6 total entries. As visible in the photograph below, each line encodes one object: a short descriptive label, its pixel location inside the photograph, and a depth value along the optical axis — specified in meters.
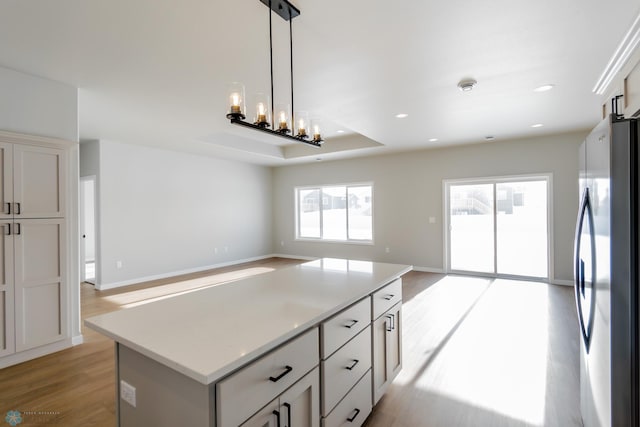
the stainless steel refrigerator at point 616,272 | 1.14
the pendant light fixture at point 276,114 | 1.89
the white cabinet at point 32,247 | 2.63
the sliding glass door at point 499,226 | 5.39
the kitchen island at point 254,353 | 1.01
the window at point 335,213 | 7.23
